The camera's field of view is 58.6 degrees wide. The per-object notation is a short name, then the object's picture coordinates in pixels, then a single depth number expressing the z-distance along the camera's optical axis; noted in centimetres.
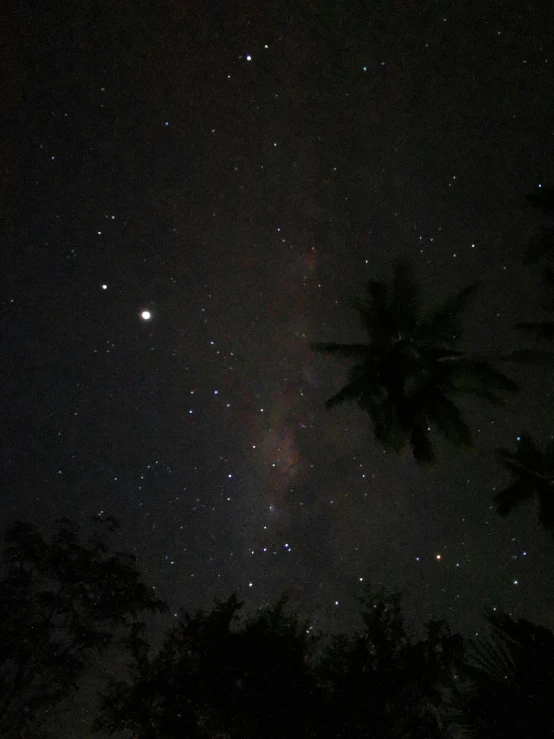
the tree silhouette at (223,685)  887
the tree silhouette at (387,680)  888
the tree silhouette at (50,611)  970
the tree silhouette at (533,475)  741
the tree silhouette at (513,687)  489
